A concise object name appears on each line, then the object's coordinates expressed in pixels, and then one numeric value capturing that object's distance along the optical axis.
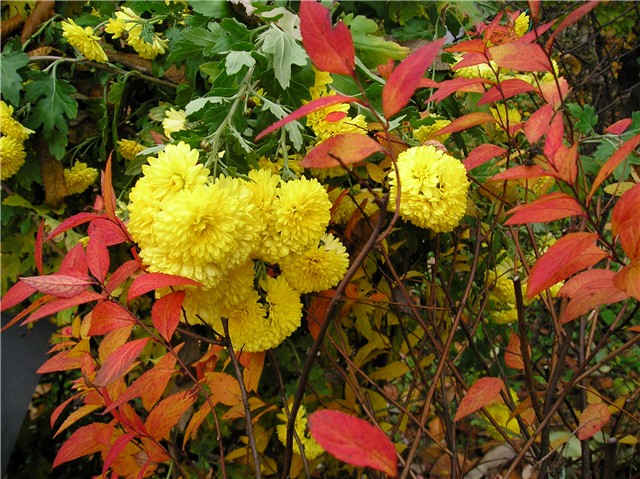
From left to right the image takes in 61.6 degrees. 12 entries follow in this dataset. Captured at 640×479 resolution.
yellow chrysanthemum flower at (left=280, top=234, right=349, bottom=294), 0.82
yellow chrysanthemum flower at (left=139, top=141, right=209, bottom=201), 0.67
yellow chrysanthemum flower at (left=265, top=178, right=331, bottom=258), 0.71
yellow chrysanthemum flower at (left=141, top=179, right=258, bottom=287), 0.62
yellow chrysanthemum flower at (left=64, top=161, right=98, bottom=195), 1.31
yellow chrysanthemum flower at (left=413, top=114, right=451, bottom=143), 0.98
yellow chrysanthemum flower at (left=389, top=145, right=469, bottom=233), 0.76
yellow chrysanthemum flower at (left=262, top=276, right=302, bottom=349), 0.81
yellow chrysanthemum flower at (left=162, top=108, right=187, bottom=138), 0.92
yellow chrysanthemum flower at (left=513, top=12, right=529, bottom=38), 1.23
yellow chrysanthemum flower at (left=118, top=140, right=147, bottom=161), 1.24
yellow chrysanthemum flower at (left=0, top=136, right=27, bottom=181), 1.17
